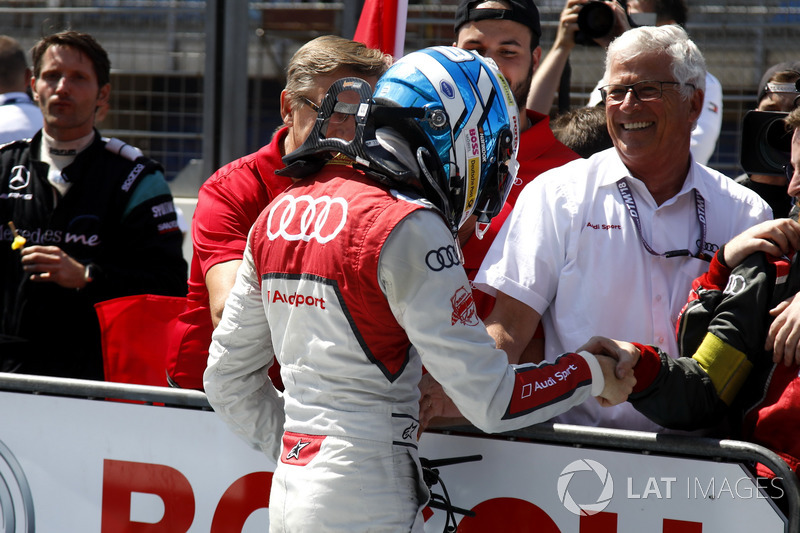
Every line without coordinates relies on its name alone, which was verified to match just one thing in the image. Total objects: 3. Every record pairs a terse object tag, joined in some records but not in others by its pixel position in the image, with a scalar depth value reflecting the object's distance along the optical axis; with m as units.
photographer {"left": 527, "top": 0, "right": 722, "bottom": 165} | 8.63
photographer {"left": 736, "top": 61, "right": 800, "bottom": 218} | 8.01
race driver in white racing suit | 3.90
